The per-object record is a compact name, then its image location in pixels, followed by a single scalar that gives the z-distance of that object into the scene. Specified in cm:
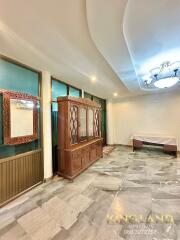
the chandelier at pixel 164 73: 234
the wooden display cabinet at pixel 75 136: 255
